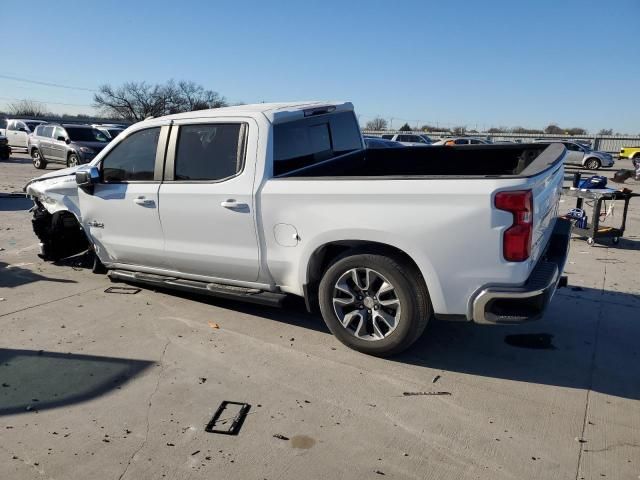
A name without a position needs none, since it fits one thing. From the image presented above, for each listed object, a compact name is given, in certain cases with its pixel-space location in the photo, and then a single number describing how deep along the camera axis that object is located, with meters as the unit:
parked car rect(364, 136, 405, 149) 19.23
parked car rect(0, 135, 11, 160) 22.32
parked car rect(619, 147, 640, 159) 37.55
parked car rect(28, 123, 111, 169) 17.47
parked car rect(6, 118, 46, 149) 27.25
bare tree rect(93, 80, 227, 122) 75.25
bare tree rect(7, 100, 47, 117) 90.62
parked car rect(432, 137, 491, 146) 31.22
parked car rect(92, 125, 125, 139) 24.11
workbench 7.47
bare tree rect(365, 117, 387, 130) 98.94
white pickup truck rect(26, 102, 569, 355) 3.34
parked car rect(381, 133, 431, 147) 30.36
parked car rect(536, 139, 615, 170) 30.34
